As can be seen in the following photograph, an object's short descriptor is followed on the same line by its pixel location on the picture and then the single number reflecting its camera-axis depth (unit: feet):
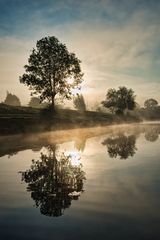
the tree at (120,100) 488.02
